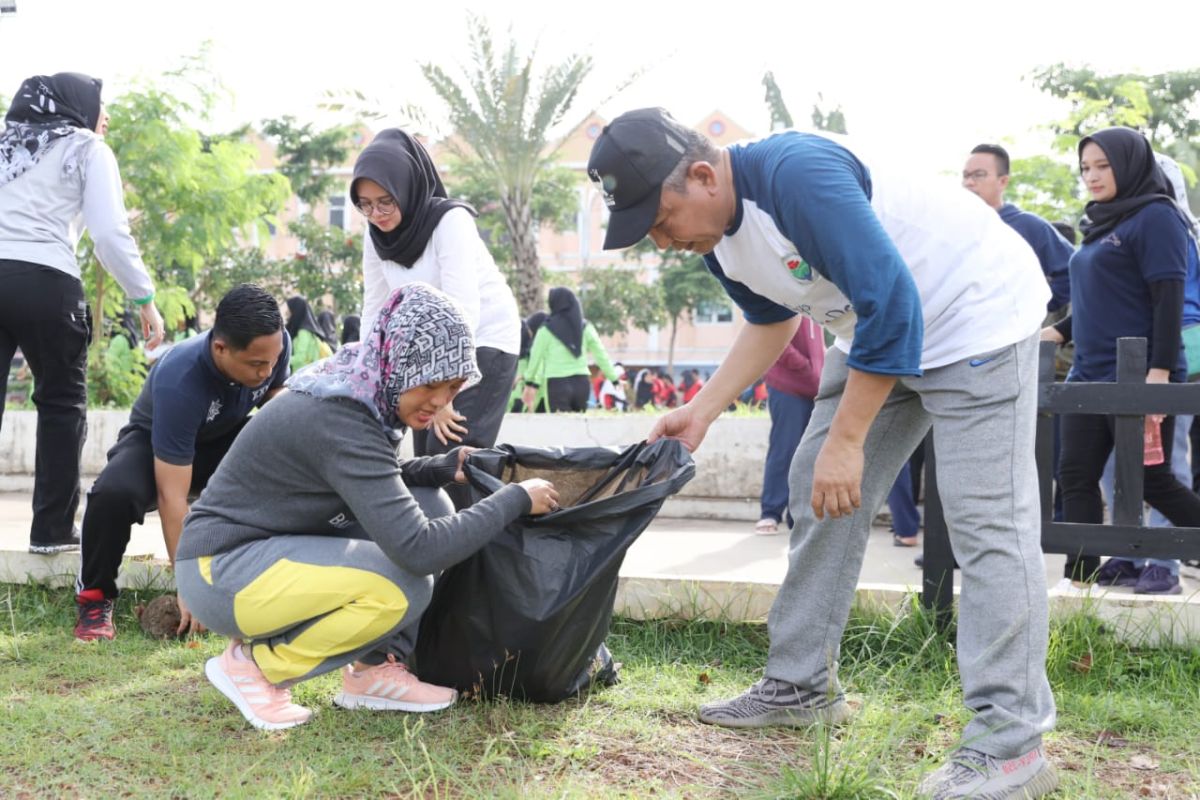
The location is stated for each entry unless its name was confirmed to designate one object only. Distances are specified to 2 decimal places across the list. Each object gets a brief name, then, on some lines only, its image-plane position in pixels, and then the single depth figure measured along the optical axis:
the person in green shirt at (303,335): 10.63
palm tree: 17.12
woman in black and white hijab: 4.02
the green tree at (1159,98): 22.77
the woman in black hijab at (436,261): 3.88
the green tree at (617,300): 35.28
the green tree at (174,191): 10.43
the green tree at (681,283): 34.72
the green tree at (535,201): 31.04
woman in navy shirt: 4.15
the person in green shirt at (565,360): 9.76
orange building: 42.34
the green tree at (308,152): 30.38
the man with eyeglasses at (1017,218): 5.37
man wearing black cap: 2.36
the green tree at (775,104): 27.58
